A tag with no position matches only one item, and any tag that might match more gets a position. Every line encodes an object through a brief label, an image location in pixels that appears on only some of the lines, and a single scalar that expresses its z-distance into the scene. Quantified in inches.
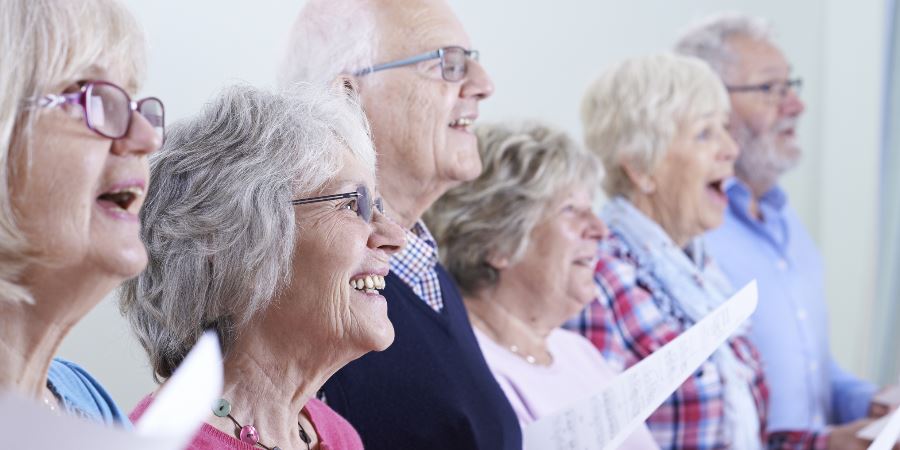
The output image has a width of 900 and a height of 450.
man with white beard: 95.6
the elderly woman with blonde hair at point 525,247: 76.1
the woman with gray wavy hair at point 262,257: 56.8
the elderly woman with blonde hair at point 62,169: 47.8
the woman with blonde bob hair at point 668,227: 83.4
